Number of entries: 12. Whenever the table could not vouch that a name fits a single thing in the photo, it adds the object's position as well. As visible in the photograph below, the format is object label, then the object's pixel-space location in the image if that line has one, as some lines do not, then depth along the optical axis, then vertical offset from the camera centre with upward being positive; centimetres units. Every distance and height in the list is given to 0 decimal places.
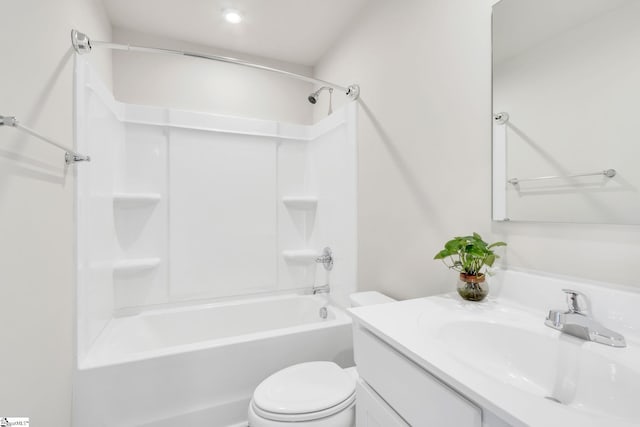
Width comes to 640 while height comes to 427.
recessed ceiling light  194 +139
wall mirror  75 +31
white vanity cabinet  57 -43
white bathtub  132 -82
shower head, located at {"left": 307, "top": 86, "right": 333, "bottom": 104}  230 +97
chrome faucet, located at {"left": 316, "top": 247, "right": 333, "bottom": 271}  223 -36
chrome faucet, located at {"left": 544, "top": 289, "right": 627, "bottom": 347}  67 -28
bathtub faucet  230 -63
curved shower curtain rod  132 +85
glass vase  98 -26
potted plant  98 -16
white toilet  111 -78
